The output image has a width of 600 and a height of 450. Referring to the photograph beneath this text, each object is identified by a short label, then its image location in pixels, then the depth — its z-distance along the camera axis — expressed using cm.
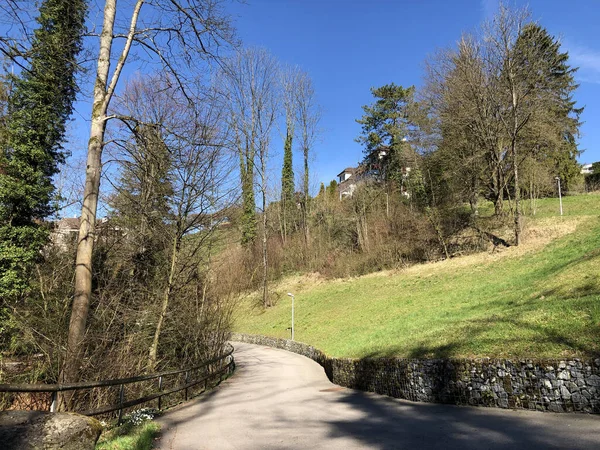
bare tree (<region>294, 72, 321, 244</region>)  4447
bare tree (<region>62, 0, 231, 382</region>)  743
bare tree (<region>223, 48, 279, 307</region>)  3506
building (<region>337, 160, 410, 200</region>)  4122
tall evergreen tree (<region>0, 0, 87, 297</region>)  1520
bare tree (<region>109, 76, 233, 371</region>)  1202
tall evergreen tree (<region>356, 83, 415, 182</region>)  4391
